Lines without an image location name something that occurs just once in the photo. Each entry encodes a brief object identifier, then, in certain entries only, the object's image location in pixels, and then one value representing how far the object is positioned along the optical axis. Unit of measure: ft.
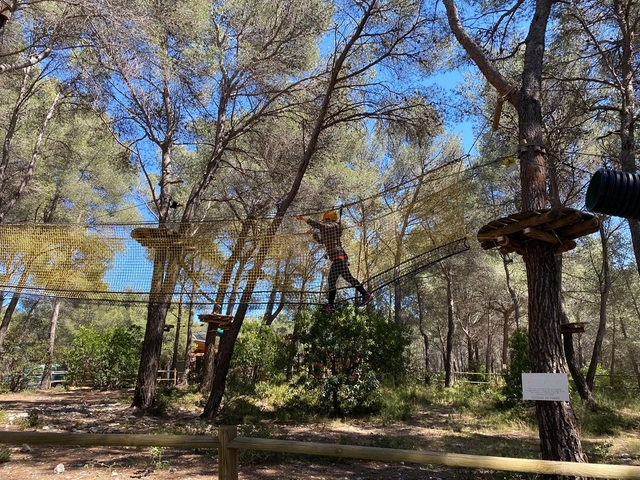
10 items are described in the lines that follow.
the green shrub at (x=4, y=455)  11.63
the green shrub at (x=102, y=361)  35.45
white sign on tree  10.19
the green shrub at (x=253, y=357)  36.68
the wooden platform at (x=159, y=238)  15.17
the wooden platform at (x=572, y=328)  23.13
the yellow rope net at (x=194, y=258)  14.43
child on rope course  14.62
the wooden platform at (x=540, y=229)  9.82
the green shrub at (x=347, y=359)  23.71
